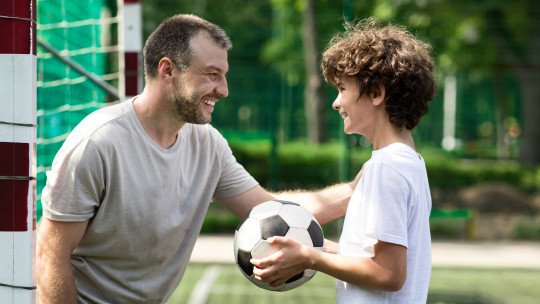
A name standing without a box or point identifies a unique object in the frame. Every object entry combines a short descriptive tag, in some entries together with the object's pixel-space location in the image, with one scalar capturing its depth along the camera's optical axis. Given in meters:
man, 4.79
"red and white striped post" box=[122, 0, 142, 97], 8.71
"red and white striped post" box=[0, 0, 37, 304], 3.77
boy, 4.34
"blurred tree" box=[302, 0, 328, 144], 19.69
